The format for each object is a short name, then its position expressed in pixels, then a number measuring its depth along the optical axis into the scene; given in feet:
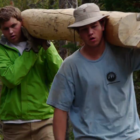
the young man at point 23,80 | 32.89
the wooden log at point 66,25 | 22.97
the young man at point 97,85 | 23.57
